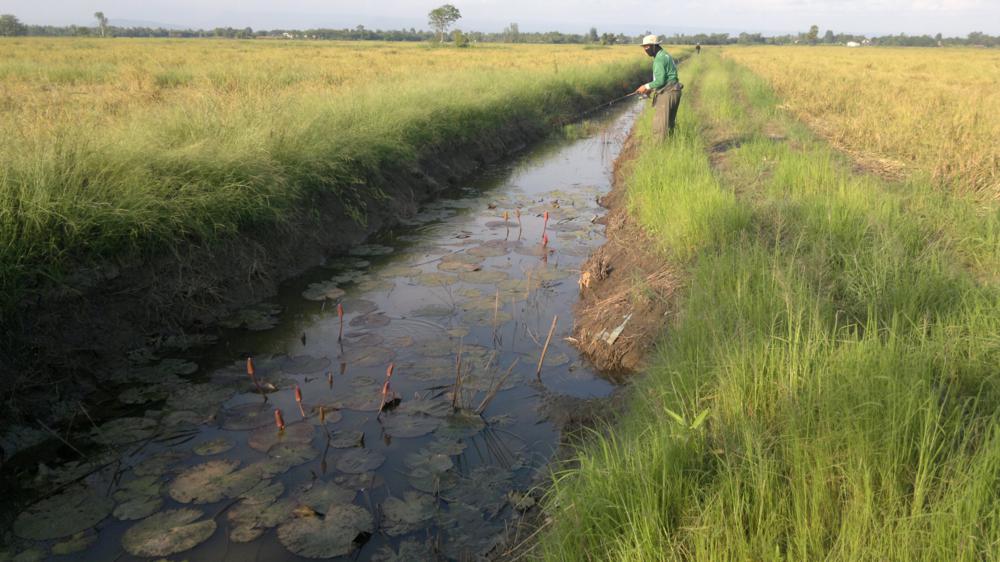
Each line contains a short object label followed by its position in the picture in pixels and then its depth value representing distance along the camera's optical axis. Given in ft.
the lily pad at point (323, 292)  17.95
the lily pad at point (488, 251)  21.65
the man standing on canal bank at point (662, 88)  28.27
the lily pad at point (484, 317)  16.41
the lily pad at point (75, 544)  8.73
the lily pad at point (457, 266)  20.07
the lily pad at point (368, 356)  14.26
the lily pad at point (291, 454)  10.71
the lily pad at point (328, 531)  8.87
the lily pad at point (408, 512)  9.36
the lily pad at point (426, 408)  12.26
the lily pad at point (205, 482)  9.79
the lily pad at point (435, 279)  19.04
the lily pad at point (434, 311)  16.79
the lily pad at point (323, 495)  9.74
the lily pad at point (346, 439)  11.23
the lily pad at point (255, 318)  16.10
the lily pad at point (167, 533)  8.76
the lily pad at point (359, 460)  10.62
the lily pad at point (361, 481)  10.23
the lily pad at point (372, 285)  18.73
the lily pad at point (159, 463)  10.39
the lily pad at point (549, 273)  19.85
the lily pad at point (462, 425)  11.68
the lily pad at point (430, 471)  10.23
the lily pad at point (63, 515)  9.01
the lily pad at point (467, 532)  8.91
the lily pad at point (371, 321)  16.14
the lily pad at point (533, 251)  21.99
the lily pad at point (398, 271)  19.94
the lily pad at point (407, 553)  8.77
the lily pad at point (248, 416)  11.75
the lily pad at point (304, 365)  13.92
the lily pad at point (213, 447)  10.96
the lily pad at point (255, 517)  9.09
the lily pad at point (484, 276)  19.20
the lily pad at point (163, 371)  13.26
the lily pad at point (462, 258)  20.95
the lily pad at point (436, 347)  14.71
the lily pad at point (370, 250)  21.91
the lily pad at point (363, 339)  15.10
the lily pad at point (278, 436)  11.14
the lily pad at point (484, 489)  9.88
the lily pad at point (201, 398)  12.34
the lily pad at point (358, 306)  17.08
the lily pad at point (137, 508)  9.35
